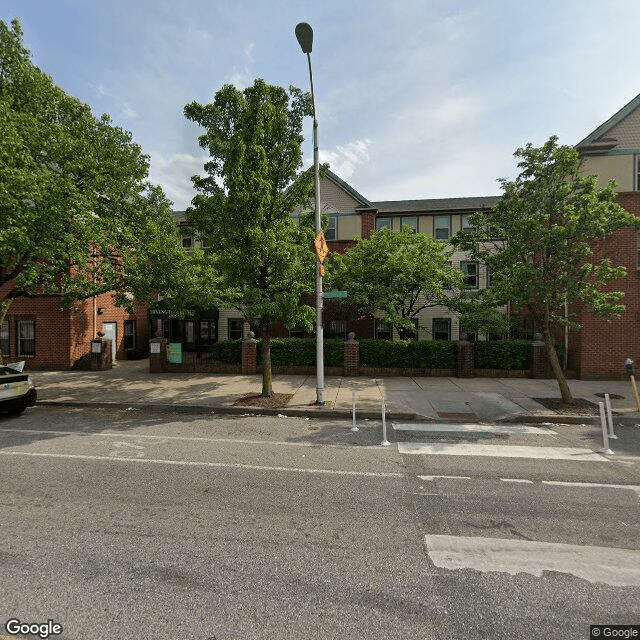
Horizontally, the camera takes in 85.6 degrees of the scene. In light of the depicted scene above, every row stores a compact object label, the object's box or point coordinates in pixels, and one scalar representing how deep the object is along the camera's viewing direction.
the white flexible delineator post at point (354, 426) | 7.91
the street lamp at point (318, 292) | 9.79
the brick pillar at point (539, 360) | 13.98
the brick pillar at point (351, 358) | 14.74
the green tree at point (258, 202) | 9.22
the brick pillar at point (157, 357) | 15.53
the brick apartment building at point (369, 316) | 13.80
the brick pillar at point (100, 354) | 16.59
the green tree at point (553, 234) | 8.77
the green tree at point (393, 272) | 15.54
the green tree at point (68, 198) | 9.82
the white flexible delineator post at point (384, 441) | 6.75
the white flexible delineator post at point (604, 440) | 6.39
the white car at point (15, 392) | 8.18
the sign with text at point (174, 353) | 15.58
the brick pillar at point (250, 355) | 15.20
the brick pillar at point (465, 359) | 14.35
